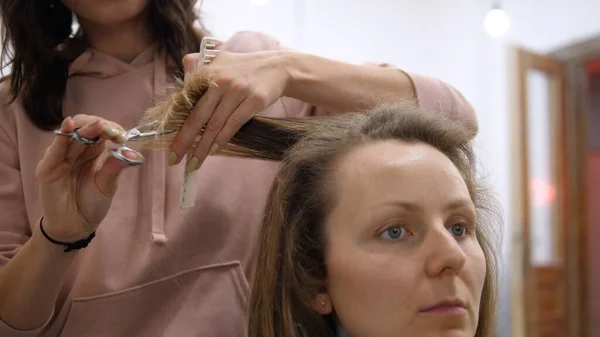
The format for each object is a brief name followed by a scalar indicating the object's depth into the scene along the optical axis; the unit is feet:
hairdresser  3.09
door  11.77
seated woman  2.82
